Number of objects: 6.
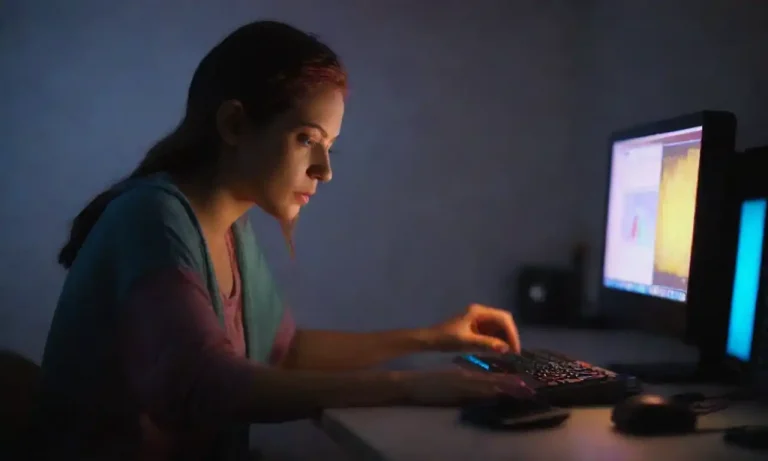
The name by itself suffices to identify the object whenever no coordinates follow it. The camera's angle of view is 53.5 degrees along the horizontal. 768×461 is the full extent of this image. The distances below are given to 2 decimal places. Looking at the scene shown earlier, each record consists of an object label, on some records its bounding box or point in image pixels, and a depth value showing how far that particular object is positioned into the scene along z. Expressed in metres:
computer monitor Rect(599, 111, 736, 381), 1.21
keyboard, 1.03
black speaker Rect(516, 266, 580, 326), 2.10
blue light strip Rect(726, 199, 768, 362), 1.12
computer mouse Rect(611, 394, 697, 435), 0.91
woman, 0.87
